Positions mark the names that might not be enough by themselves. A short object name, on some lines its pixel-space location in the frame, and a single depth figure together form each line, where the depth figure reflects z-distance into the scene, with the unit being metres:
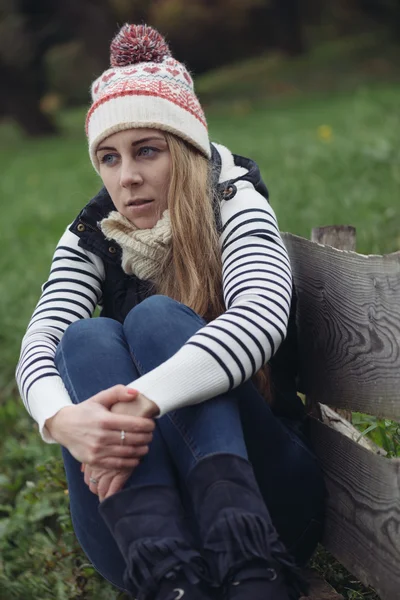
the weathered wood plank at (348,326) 2.02
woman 1.92
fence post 2.75
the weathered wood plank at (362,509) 2.02
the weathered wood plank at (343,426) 2.61
